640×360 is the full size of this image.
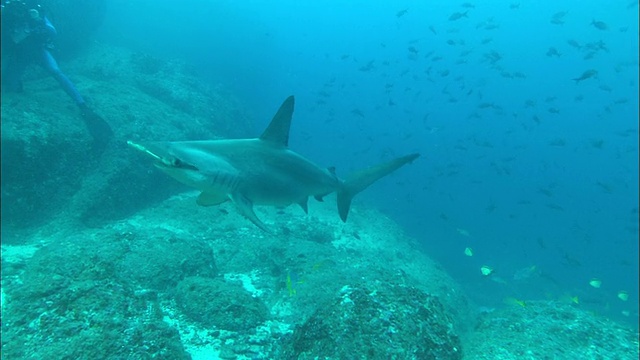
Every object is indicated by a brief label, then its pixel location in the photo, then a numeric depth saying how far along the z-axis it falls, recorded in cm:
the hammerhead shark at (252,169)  373
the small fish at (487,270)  1224
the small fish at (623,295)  1377
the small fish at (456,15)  2128
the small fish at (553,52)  1864
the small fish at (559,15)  2215
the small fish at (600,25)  1904
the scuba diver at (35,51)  575
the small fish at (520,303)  848
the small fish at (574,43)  2189
